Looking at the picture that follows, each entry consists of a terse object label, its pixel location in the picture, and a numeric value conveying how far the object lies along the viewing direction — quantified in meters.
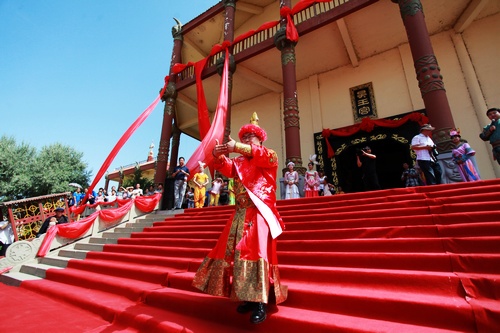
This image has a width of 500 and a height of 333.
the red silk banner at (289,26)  8.37
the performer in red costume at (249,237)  1.74
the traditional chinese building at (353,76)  7.62
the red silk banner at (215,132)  3.45
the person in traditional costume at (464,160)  4.30
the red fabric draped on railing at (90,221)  5.49
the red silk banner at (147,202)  7.09
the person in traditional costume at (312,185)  7.13
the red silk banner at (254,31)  9.22
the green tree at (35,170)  17.12
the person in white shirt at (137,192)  9.79
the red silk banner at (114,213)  6.34
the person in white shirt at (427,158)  4.66
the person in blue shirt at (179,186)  7.38
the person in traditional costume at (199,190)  7.47
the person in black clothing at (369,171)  5.78
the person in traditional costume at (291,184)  6.80
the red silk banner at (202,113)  8.01
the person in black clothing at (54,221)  5.96
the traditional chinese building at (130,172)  23.39
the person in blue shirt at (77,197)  10.62
